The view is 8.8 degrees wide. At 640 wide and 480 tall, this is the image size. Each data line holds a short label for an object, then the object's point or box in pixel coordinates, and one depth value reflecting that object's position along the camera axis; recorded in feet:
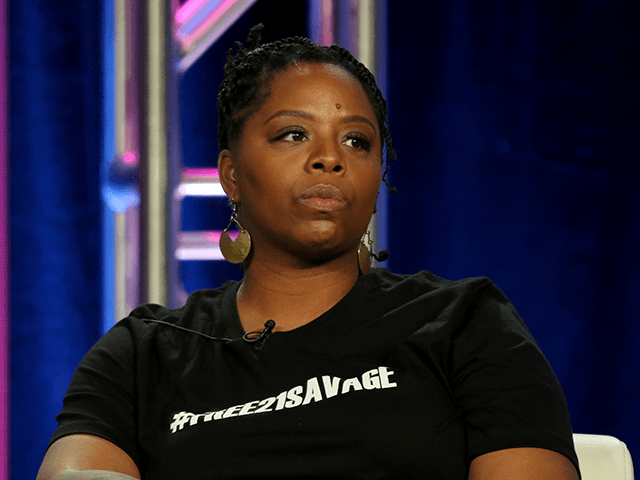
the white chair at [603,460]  13.88
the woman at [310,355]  13.35
